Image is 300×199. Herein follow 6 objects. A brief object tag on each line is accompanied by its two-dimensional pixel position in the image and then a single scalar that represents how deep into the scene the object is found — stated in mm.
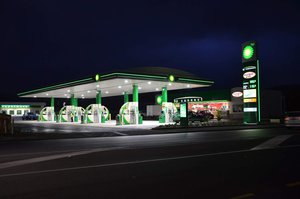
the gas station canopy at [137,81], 31503
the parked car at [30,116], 63447
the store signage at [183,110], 28477
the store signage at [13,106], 70000
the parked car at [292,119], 23766
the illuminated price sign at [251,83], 33844
